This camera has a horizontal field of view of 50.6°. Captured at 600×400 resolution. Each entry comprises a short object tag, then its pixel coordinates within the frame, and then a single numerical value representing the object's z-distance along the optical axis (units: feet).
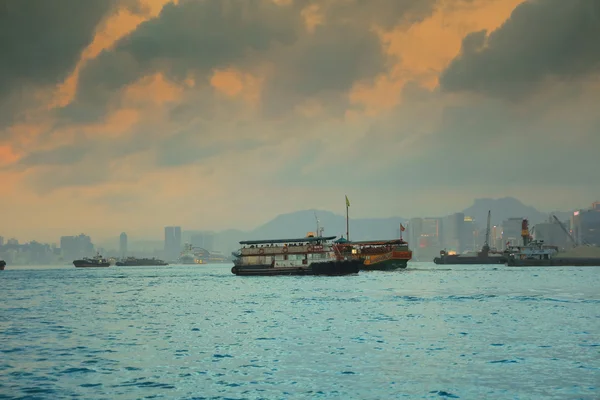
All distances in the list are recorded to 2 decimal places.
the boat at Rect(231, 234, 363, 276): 447.01
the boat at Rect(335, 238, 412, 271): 576.20
